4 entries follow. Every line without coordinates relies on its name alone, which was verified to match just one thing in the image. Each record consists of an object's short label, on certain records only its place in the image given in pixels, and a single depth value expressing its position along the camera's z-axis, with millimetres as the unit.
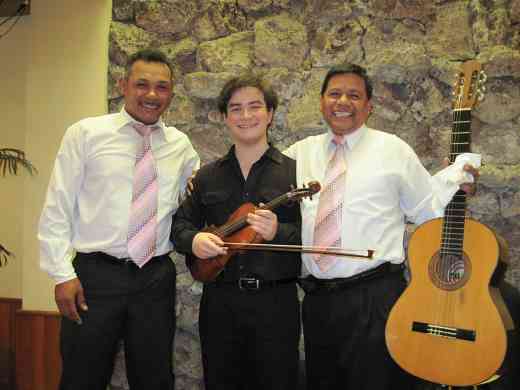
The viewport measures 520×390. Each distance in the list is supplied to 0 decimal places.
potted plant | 3084
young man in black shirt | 1954
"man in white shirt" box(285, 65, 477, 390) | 1963
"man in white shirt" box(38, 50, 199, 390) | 2096
